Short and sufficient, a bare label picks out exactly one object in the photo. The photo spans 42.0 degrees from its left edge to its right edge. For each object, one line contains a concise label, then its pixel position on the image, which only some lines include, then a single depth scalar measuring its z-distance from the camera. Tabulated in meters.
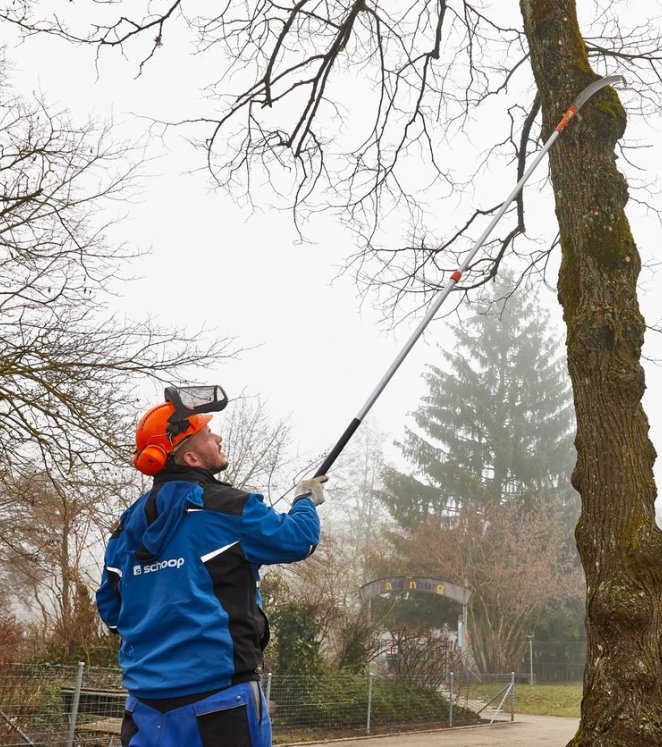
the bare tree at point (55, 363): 8.91
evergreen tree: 35.34
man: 2.78
